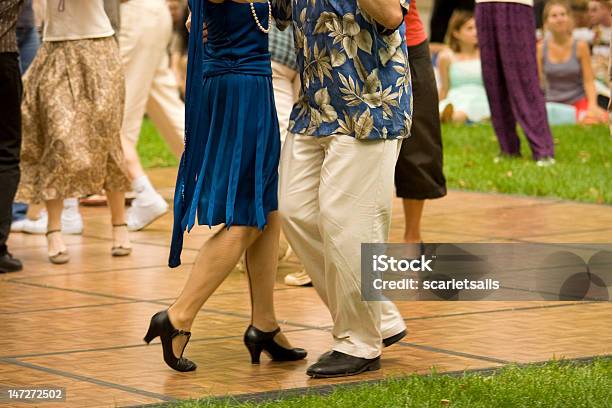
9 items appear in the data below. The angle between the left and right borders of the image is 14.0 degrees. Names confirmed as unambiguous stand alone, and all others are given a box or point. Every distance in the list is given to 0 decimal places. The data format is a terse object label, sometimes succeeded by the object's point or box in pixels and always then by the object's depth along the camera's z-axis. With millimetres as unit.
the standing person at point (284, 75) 13369
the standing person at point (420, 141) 13917
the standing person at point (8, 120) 14295
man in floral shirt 9743
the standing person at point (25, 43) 18130
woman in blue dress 10102
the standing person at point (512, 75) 23816
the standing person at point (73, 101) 15077
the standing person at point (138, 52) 18743
